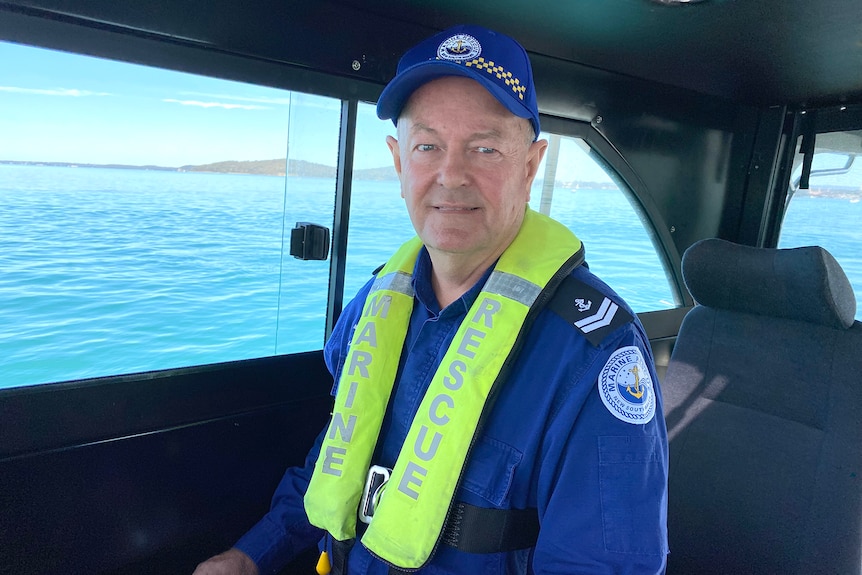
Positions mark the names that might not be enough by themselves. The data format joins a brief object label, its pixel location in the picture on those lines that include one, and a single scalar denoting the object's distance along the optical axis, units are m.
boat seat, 1.57
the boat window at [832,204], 2.77
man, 0.96
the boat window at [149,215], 1.57
